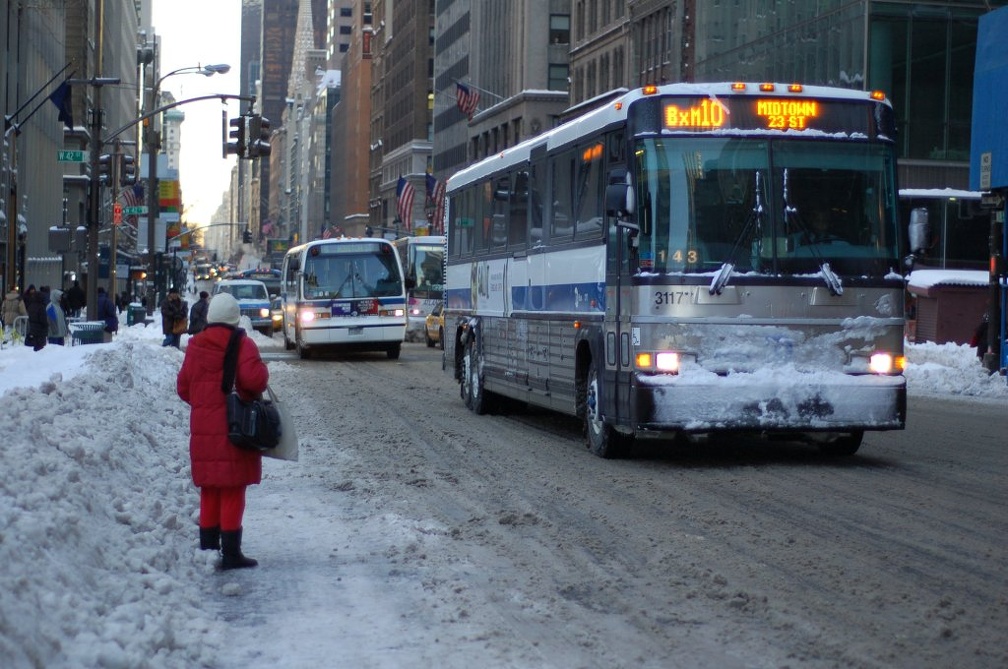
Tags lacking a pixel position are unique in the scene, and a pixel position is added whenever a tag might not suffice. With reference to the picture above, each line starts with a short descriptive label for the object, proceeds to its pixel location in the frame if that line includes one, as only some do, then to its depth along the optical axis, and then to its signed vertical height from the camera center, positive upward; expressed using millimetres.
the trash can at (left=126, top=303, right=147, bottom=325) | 62375 -835
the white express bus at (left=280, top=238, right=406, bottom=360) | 37406 +11
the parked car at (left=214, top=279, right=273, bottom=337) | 59497 -196
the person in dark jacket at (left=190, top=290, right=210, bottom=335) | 35906 -468
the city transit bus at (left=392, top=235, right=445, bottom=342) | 52062 +729
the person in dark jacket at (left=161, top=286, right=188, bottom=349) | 39375 -514
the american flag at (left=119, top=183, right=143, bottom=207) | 61350 +3849
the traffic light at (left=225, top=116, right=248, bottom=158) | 35688 +3636
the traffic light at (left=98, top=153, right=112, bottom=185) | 39812 +3424
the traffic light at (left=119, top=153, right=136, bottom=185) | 50094 +3941
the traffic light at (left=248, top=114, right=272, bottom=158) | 35594 +3622
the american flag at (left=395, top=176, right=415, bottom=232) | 83625 +5174
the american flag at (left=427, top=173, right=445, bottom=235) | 87500 +5723
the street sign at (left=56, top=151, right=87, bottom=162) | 37128 +3248
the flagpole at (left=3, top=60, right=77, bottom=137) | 47341 +5206
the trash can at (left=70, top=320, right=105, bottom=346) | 33438 -827
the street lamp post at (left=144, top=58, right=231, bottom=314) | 54781 +3870
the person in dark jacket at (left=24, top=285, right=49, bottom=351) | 37188 -674
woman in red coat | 8820 -643
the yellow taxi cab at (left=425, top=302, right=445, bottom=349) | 47872 -866
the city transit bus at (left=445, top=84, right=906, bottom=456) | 13828 +354
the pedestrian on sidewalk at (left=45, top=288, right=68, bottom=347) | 40344 -729
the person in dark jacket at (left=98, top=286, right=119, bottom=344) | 47344 -586
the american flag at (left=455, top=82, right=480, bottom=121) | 78938 +9978
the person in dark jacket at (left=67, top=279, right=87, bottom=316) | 61375 -197
